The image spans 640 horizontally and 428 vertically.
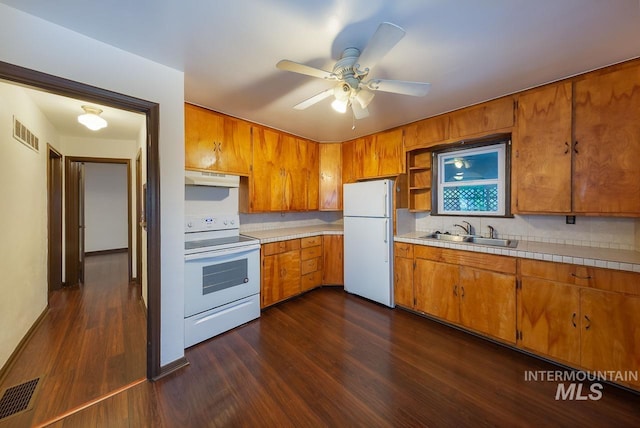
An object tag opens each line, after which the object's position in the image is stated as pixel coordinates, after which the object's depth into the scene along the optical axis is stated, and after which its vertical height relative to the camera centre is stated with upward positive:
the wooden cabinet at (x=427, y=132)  2.70 +0.94
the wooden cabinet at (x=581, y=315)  1.61 -0.78
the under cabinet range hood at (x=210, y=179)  2.38 +0.34
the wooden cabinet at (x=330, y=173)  3.86 +0.62
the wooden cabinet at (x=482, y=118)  2.28 +0.95
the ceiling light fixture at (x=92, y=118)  2.44 +0.96
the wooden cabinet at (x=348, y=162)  3.69 +0.77
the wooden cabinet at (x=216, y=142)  2.43 +0.77
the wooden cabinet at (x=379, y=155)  3.14 +0.79
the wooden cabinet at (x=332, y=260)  3.60 -0.74
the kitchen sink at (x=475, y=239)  2.46 -0.32
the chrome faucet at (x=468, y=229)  2.84 -0.22
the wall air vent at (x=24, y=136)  2.01 +0.70
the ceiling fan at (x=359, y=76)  1.22 +0.86
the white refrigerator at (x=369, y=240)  2.94 -0.38
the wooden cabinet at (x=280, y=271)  2.86 -0.76
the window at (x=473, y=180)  2.62 +0.37
